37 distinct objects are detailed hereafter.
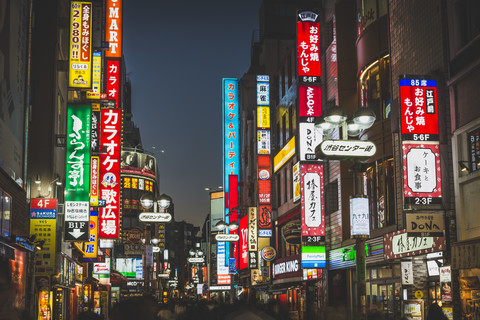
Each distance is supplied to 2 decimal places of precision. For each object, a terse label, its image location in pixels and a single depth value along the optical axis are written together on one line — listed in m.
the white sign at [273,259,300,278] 39.53
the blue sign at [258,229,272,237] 47.28
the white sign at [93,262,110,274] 45.66
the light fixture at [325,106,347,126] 14.88
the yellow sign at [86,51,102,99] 30.28
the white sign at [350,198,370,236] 16.70
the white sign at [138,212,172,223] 24.17
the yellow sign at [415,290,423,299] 23.00
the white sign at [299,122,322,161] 31.05
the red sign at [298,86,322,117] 31.08
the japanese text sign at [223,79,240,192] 56.38
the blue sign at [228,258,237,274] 65.81
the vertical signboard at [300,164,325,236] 31.14
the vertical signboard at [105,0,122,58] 33.44
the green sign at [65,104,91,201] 26.59
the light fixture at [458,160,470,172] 19.17
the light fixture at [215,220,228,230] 40.19
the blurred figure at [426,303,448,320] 11.34
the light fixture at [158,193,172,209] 24.59
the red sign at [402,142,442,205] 19.53
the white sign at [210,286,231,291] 77.31
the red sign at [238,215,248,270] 54.25
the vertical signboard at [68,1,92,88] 25.02
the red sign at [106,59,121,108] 32.97
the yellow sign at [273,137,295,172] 41.59
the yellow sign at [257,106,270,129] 46.84
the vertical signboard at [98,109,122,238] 30.41
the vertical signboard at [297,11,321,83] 31.06
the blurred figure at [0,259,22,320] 4.13
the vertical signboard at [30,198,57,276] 22.86
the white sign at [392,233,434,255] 21.17
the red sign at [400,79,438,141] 19.81
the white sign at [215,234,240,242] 45.53
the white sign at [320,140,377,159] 15.00
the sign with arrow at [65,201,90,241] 25.64
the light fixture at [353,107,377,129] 15.08
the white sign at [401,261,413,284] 22.66
